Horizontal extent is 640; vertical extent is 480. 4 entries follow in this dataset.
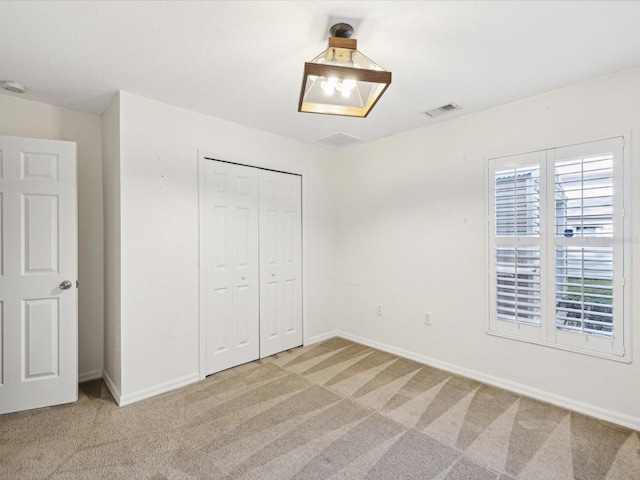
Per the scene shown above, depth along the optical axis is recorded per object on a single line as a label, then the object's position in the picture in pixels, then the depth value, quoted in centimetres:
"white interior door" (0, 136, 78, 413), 237
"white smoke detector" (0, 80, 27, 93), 235
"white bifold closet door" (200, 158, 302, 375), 305
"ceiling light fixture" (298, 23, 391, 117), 157
